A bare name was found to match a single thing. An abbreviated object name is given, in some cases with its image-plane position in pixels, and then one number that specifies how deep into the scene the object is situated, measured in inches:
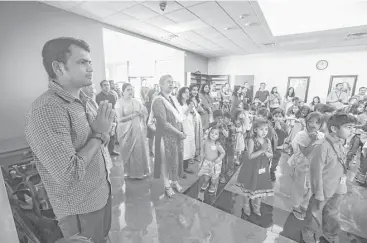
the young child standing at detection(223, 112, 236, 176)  106.5
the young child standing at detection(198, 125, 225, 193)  86.4
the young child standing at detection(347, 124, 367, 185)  105.7
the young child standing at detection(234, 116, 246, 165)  111.1
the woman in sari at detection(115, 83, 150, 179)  98.7
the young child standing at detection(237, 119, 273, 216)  68.7
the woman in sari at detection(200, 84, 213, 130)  135.3
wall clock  257.6
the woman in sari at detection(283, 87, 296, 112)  239.0
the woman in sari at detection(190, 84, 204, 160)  113.0
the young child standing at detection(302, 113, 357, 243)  55.6
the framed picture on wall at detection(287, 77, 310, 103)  272.2
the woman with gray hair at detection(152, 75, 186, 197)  78.3
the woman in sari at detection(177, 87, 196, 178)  98.0
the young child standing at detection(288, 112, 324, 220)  73.0
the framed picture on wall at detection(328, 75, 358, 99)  241.8
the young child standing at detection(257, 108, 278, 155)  88.3
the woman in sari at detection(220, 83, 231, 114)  159.4
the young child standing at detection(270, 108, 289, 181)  102.7
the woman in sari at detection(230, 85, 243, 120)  144.9
